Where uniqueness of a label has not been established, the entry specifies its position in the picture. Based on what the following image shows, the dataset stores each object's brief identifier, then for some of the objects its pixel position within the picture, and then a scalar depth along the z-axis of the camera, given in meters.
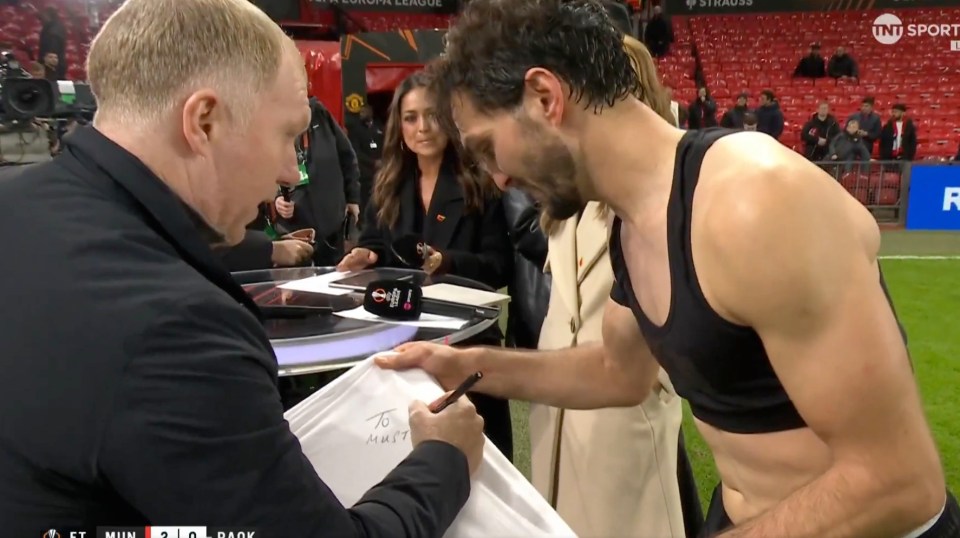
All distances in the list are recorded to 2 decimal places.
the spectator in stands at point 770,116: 11.77
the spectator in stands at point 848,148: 10.79
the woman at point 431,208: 2.86
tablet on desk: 2.65
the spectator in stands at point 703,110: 11.88
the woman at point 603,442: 2.00
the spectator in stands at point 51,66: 9.45
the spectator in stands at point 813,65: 14.55
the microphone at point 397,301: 2.13
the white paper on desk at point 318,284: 2.56
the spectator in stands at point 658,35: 14.70
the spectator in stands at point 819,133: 11.27
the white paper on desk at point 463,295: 2.35
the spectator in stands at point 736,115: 11.66
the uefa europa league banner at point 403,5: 16.16
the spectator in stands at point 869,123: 11.28
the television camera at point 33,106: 5.10
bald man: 0.76
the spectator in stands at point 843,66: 14.11
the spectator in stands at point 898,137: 11.33
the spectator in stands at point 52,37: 11.57
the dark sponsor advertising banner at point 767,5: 16.12
